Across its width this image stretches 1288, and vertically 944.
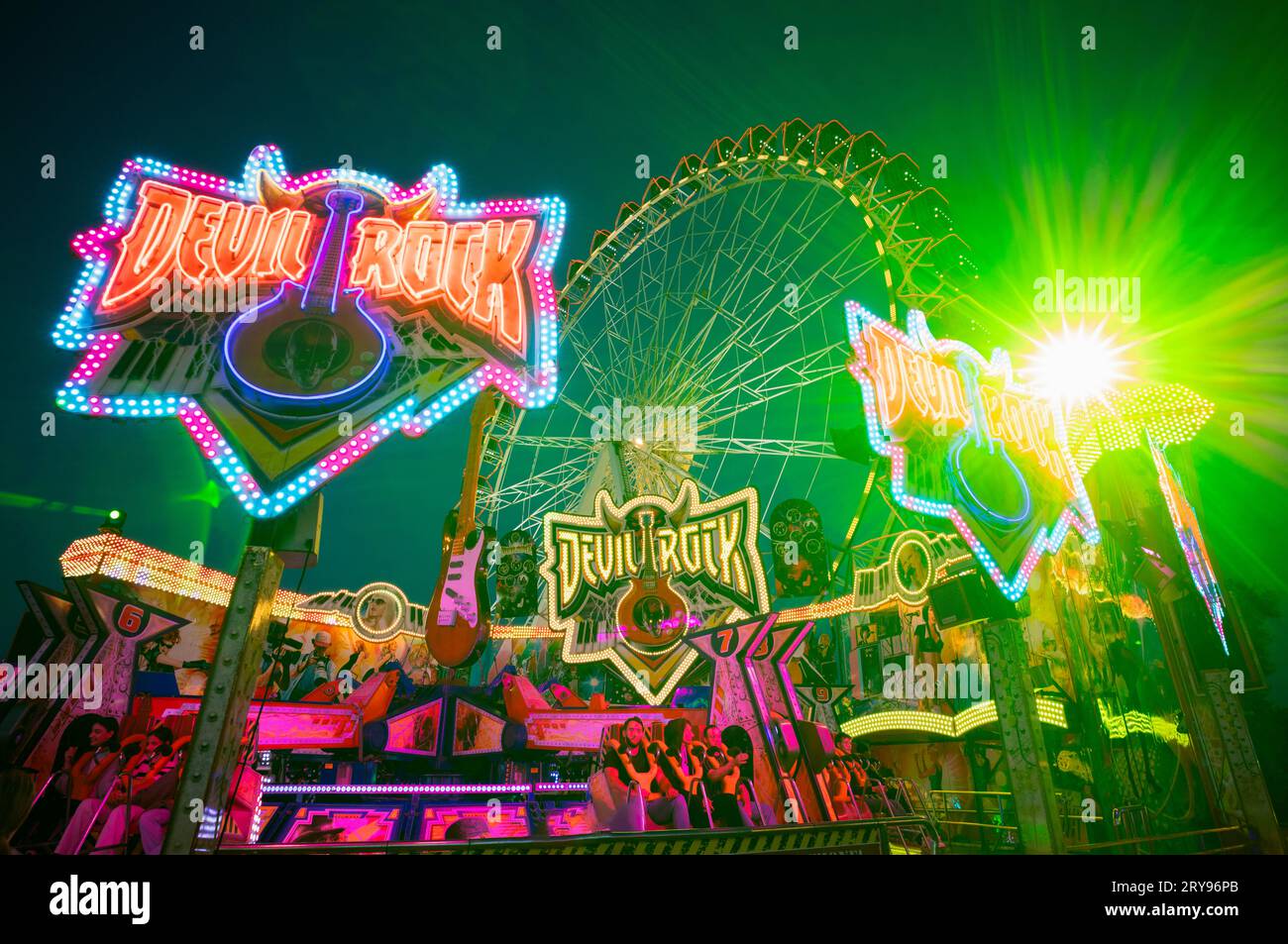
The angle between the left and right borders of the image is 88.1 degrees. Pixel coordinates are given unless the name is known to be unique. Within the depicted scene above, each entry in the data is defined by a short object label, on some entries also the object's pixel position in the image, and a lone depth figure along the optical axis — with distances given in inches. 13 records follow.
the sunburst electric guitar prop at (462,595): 369.7
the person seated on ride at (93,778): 351.3
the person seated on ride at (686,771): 406.6
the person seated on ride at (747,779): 434.6
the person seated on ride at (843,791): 480.1
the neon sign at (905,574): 650.8
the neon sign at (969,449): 325.4
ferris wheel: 762.2
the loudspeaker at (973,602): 316.2
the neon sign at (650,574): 453.7
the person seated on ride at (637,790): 388.2
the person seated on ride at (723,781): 412.2
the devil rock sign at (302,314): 227.0
